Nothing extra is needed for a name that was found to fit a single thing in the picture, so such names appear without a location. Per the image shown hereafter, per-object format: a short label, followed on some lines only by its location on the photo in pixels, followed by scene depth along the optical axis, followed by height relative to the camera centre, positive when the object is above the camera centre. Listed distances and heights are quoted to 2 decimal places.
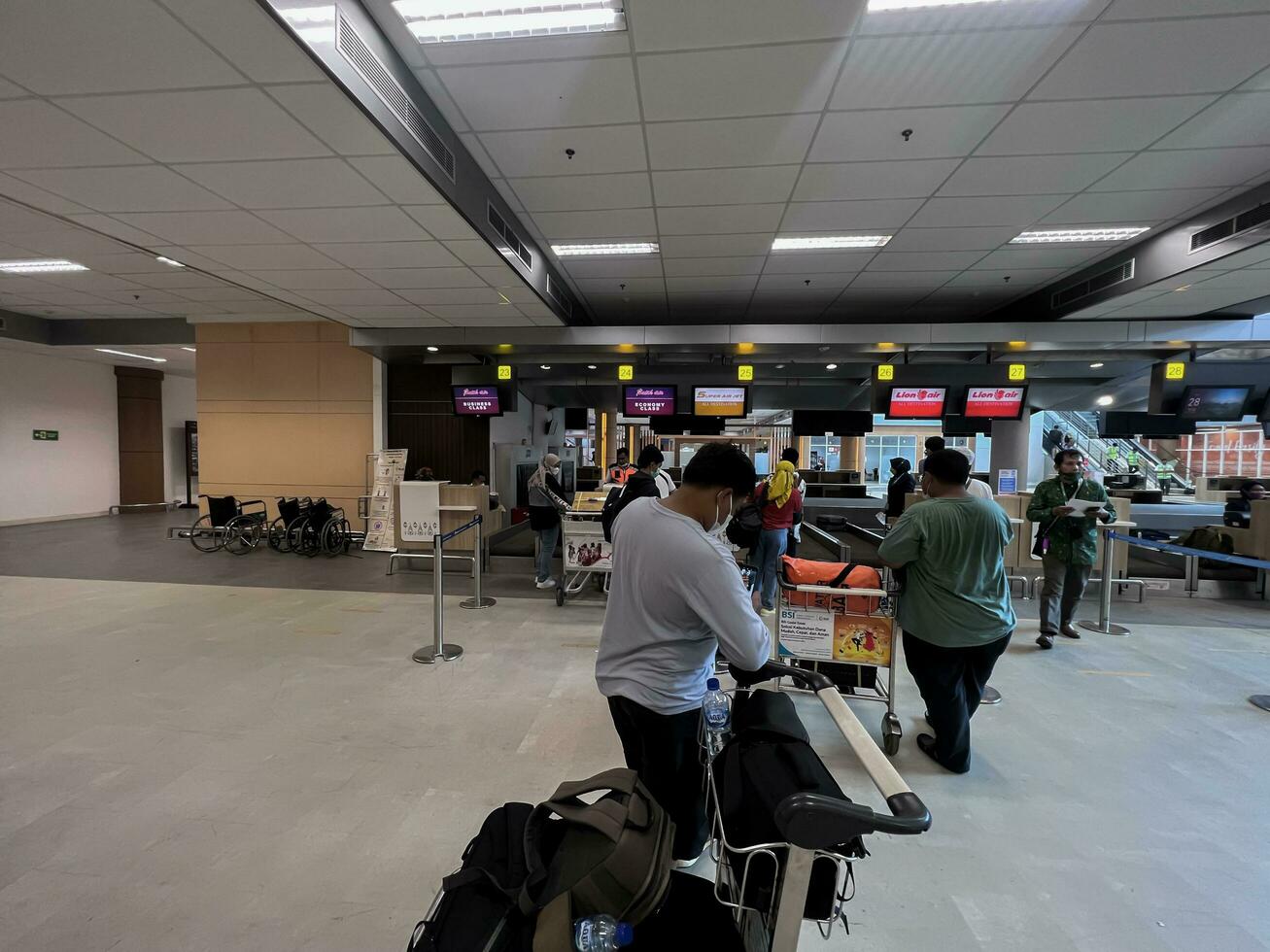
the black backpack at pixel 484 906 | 1.02 -0.94
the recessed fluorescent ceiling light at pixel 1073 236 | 5.40 +2.29
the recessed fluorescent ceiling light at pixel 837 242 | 5.60 +2.27
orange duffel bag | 3.12 -0.76
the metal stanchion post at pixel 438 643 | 4.26 -1.63
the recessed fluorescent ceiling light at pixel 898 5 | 2.64 +2.25
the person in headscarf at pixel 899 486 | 7.56 -0.47
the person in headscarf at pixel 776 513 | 5.62 -0.66
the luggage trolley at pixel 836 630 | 3.16 -1.07
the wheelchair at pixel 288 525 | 8.55 -1.33
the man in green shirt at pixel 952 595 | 2.75 -0.75
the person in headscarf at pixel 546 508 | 6.48 -0.76
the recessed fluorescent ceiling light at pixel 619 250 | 5.96 +2.29
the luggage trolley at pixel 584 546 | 5.80 -1.08
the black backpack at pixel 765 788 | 1.15 -0.76
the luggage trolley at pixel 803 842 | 1.00 -0.81
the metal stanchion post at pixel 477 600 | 5.51 -1.68
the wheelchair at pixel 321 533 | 8.56 -1.48
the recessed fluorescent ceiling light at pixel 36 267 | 6.41 +2.10
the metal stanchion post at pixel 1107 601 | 5.13 -1.41
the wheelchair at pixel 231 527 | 8.78 -1.45
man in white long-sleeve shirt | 1.47 -0.50
